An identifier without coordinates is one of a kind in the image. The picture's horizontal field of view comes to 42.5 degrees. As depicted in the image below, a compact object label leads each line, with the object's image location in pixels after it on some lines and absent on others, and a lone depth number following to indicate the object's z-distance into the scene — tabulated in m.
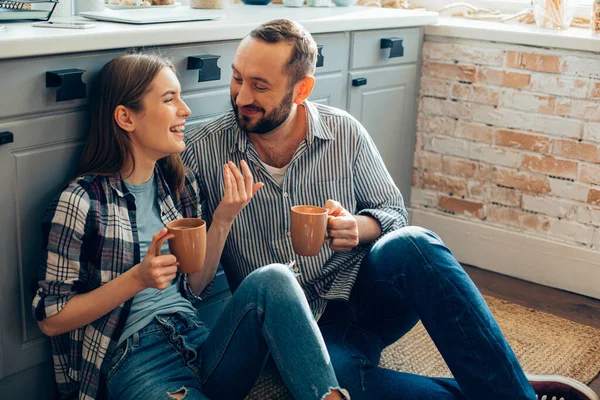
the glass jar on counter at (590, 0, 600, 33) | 2.47
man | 1.54
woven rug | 2.02
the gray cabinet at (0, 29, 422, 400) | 1.47
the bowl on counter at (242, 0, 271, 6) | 2.64
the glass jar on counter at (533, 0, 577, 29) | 2.58
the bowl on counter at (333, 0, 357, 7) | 2.68
